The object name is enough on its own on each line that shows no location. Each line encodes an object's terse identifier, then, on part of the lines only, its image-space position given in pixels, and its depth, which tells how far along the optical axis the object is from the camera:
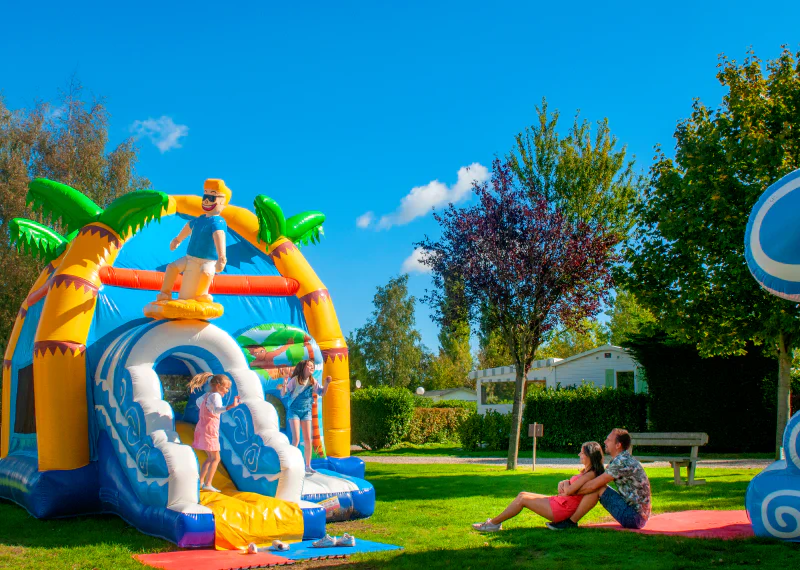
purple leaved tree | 14.82
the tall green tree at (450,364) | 48.03
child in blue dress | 9.52
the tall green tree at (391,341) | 47.56
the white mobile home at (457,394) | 44.09
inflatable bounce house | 7.63
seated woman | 7.50
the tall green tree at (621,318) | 43.27
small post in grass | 14.73
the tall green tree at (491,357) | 40.26
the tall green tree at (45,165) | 22.58
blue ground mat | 6.84
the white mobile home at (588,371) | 26.03
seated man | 7.43
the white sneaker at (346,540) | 7.14
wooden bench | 12.17
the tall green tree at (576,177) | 17.78
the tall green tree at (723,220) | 14.05
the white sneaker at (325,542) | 7.18
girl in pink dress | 8.05
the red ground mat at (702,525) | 7.36
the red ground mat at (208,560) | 6.31
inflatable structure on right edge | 6.63
